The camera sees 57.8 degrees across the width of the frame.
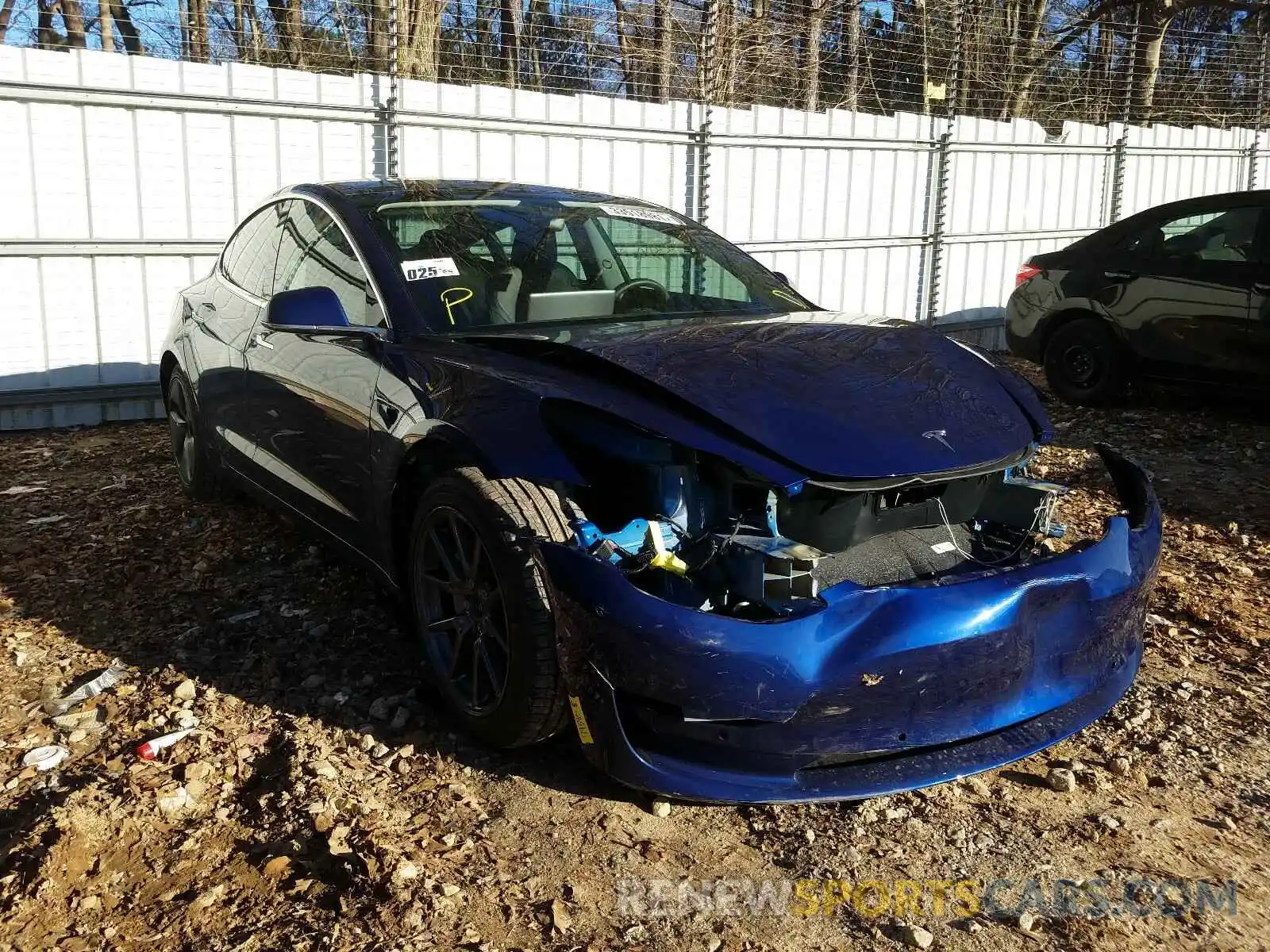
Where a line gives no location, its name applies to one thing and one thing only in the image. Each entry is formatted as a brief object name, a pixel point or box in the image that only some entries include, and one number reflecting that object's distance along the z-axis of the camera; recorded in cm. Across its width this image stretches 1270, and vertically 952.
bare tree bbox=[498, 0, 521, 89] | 998
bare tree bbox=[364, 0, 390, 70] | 862
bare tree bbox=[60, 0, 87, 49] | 1128
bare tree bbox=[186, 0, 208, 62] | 850
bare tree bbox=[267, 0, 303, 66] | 1027
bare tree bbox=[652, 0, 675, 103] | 1017
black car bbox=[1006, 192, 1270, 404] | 710
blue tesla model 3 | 252
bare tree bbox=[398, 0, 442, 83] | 962
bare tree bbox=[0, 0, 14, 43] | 933
